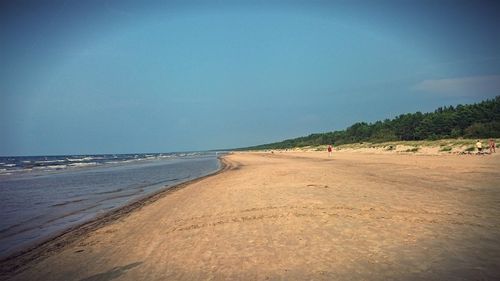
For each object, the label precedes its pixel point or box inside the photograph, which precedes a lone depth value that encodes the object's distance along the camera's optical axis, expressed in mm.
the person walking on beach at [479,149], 27328
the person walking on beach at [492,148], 26728
